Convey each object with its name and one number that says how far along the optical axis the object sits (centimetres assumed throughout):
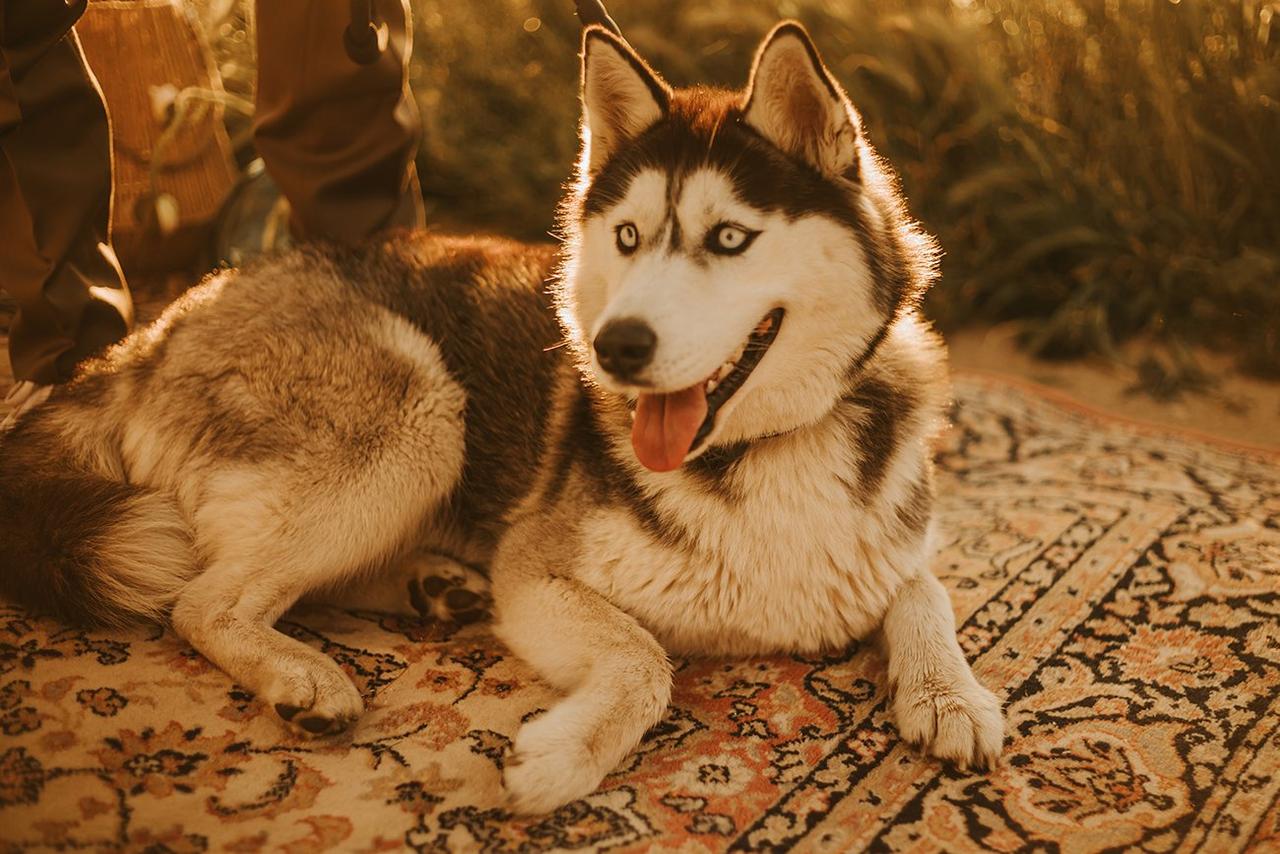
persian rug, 102
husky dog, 108
